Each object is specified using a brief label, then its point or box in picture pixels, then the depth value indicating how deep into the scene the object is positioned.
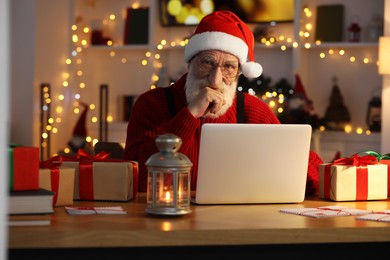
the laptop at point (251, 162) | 2.69
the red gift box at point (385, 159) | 3.10
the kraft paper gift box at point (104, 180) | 2.82
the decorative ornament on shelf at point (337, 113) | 7.33
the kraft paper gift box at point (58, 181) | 2.62
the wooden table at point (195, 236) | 2.16
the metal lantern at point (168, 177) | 2.43
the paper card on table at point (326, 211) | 2.53
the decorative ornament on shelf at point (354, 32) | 7.25
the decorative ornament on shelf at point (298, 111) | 6.98
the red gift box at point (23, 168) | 2.44
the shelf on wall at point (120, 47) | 7.87
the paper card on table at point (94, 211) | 2.49
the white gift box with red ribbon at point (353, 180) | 2.92
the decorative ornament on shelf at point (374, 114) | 7.18
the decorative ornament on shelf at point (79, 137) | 7.75
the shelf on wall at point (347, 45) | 7.14
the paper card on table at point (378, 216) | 2.44
